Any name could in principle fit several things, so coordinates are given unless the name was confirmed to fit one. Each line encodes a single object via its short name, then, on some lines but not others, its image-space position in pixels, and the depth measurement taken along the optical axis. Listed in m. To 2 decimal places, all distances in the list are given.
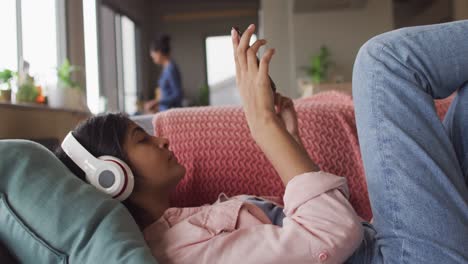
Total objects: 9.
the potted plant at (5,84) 2.28
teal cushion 0.64
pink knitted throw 1.19
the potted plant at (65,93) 2.77
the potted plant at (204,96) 8.02
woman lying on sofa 0.71
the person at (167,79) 4.60
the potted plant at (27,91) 2.44
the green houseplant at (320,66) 5.23
